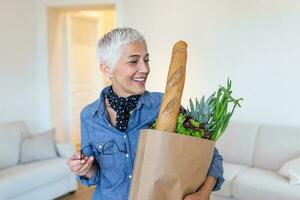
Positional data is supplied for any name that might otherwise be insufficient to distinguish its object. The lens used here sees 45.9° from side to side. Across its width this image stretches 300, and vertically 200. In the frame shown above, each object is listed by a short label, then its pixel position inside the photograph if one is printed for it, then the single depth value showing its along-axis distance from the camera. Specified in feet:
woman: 3.84
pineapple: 3.43
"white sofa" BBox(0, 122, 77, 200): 10.36
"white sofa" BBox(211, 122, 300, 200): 9.16
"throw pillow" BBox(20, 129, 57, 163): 11.96
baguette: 3.18
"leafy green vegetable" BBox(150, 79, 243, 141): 3.42
